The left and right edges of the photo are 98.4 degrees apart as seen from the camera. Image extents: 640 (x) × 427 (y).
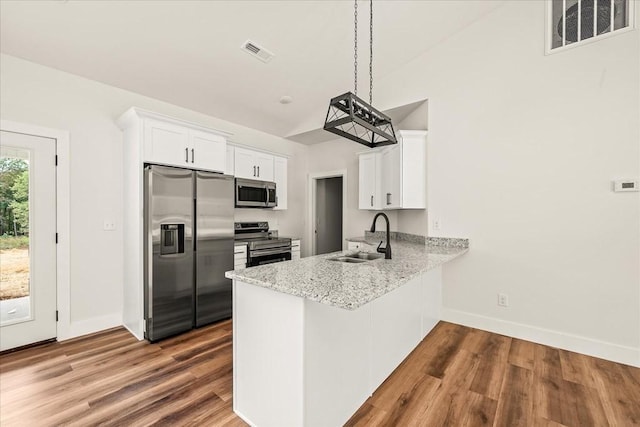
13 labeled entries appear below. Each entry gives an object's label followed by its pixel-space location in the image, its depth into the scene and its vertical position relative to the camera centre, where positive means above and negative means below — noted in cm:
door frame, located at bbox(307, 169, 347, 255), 552 +4
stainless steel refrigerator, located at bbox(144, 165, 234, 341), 281 -42
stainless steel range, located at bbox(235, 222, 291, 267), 385 -48
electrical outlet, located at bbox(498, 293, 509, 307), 304 -98
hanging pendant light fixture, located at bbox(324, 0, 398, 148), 182 +70
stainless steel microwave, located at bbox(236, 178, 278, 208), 410 +27
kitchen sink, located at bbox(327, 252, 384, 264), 236 -41
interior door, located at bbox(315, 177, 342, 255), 584 -9
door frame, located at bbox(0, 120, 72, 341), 280 -25
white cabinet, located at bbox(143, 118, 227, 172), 288 +73
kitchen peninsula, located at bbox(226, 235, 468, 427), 142 -75
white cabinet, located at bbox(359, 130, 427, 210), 357 +52
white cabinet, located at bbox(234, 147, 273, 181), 413 +73
